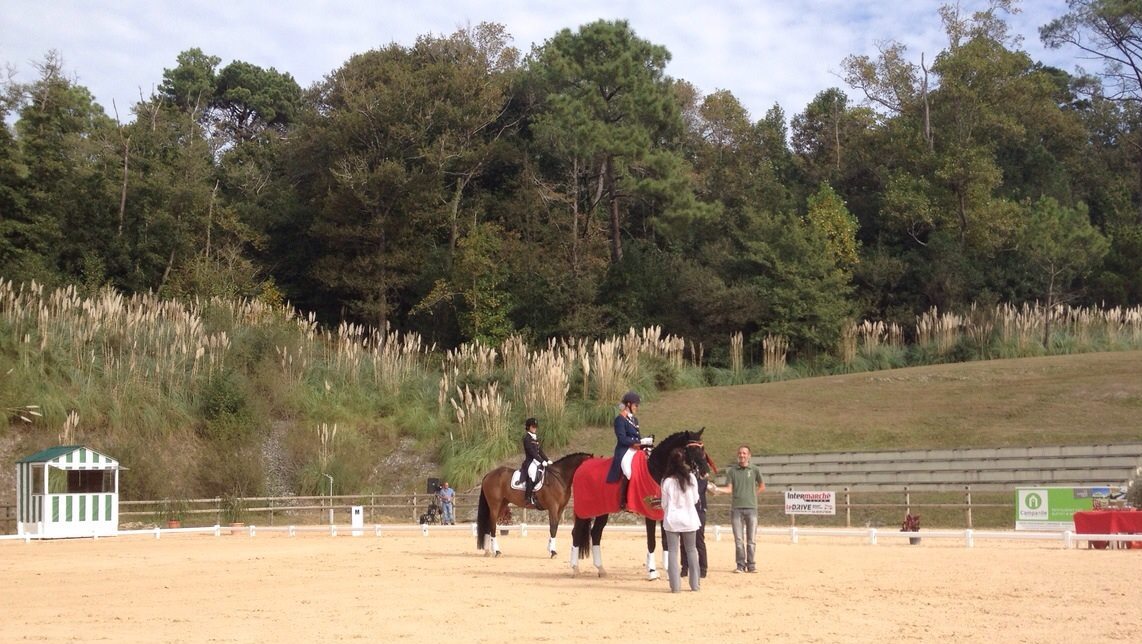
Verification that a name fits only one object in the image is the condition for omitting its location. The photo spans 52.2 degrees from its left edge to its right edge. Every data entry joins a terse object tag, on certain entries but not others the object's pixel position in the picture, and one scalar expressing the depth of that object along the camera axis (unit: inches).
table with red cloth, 667.4
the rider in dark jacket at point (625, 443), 490.3
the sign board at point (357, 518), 903.7
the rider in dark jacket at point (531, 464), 627.8
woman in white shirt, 454.0
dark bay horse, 460.8
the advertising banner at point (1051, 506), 729.0
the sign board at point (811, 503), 837.2
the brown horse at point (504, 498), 610.5
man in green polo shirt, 538.9
